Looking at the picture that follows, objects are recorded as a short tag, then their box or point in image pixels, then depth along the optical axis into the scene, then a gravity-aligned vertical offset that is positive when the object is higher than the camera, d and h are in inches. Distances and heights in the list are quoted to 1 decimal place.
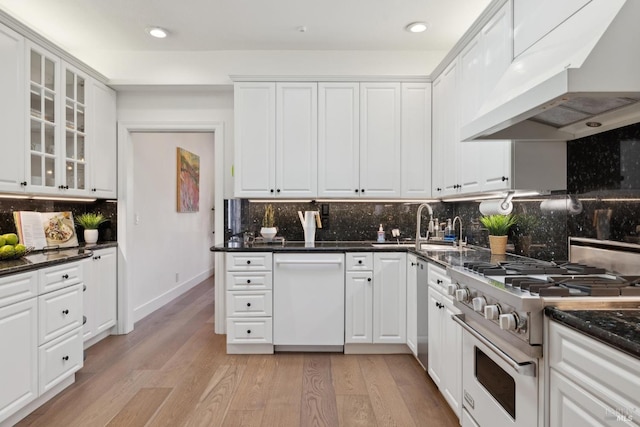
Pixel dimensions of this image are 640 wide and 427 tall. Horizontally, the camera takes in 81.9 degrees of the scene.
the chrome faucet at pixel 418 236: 122.1 -7.1
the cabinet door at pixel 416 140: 139.3 +28.4
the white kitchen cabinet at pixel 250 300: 126.8 -29.5
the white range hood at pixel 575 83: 50.1 +19.5
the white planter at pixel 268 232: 141.1 -6.8
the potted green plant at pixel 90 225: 140.8 -4.7
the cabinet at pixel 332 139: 137.6 +28.3
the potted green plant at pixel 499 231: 103.9 -4.4
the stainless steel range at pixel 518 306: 51.1 -14.6
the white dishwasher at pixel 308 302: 127.2 -30.3
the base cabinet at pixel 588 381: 36.9 -18.6
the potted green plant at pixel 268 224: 141.5 -3.9
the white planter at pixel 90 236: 140.5 -8.7
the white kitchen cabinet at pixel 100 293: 130.4 -29.8
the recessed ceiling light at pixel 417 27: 125.6 +65.2
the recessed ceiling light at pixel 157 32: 129.0 +64.5
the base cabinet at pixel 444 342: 83.1 -31.3
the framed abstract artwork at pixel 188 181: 216.3 +20.2
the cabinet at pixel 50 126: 100.0 +28.1
